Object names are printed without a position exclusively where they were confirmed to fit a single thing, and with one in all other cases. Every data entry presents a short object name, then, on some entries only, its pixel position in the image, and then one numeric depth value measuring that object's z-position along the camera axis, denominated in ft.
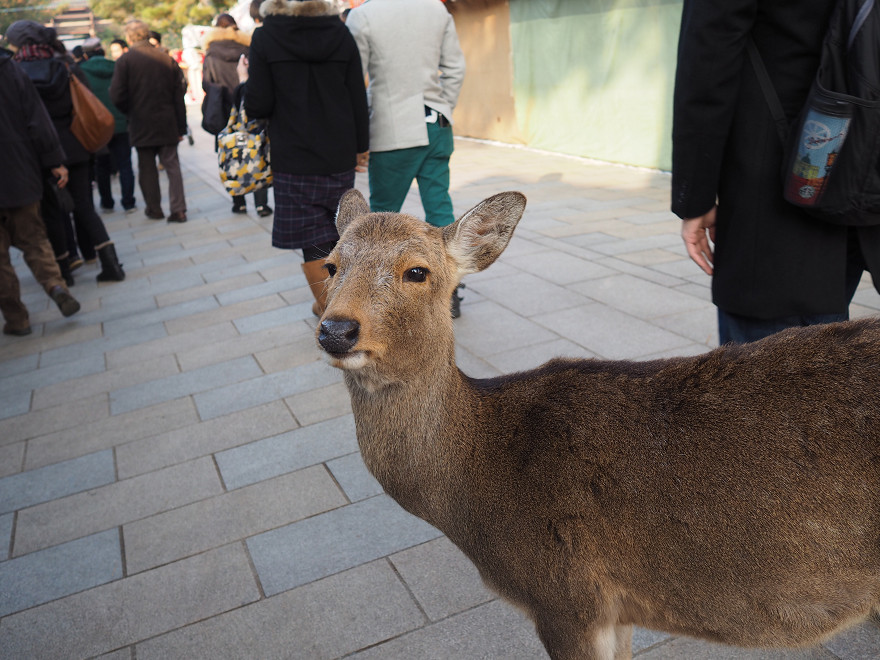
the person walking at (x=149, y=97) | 30.94
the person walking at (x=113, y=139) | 36.17
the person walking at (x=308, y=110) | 15.25
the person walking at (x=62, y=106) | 22.84
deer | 5.51
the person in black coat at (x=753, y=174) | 7.27
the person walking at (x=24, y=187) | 19.22
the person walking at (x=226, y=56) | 31.14
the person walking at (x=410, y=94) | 16.19
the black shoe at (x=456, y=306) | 18.06
